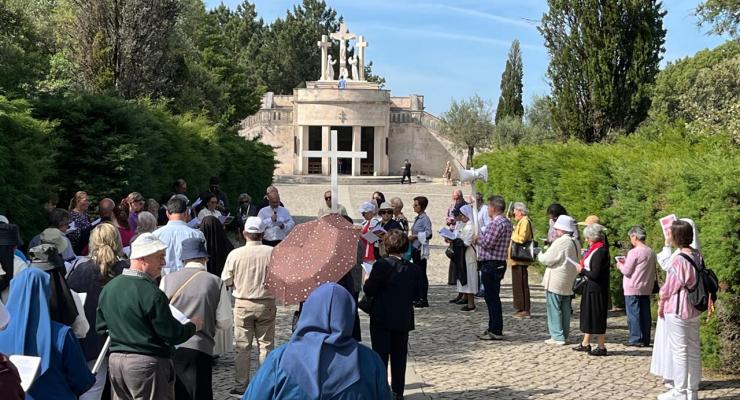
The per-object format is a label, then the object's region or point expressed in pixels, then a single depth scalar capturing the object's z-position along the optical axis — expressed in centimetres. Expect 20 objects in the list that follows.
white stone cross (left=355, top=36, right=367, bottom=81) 6266
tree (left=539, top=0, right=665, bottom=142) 2250
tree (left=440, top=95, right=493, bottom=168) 6012
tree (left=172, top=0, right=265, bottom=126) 2959
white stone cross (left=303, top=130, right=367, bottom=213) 970
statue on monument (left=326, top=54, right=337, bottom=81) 6332
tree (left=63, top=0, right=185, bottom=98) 2059
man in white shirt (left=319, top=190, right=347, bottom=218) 1102
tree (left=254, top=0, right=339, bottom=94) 8025
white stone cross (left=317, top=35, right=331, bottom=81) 6275
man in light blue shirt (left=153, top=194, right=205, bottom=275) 862
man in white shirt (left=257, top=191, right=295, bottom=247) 1330
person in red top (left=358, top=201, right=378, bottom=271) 1216
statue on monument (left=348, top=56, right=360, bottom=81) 6216
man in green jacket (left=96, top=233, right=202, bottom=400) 548
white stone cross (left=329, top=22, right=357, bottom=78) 6386
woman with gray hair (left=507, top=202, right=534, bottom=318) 1241
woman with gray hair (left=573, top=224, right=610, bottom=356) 1014
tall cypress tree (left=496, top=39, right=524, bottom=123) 6450
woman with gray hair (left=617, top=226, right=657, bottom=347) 1054
